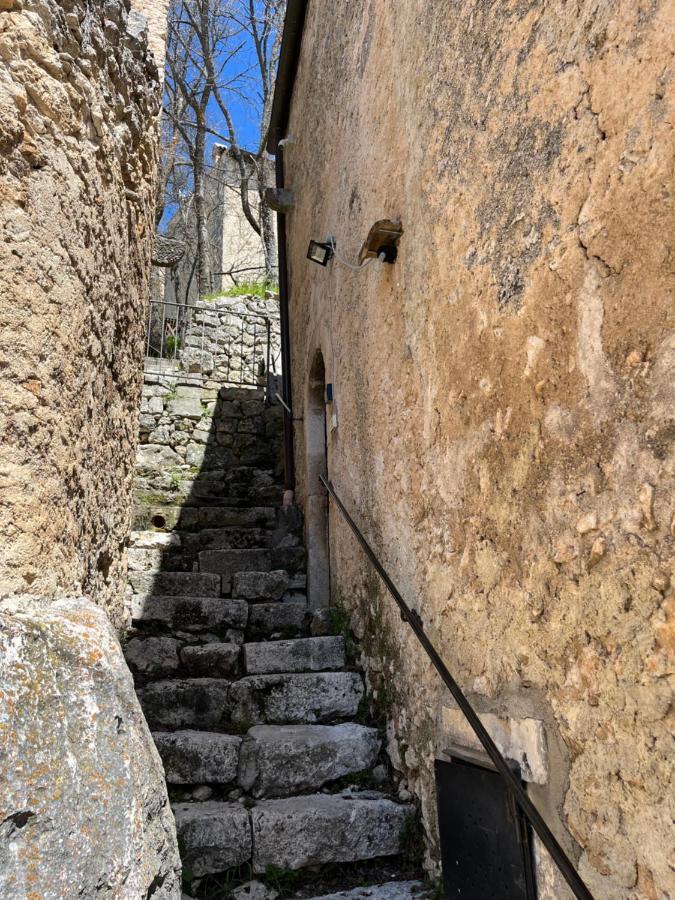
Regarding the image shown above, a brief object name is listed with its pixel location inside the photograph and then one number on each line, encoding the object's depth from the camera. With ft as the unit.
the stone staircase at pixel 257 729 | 8.25
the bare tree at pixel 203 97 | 43.16
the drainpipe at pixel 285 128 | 20.24
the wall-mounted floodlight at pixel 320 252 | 14.32
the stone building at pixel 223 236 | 54.65
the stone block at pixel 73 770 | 3.90
